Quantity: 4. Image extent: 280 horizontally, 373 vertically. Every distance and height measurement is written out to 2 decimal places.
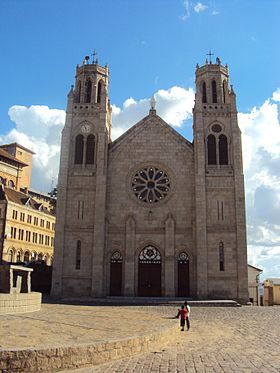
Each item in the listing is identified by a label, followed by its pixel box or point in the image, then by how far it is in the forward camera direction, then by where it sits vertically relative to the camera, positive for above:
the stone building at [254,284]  48.72 -0.40
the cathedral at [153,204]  36.88 +7.16
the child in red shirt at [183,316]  19.09 -1.76
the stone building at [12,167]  66.76 +18.67
